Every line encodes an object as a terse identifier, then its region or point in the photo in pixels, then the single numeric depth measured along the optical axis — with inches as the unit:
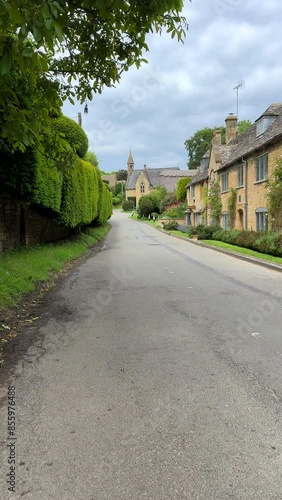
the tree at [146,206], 2765.7
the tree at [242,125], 2646.2
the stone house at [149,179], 3560.5
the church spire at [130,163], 4894.4
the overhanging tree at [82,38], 120.0
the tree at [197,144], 3314.5
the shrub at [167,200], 2551.7
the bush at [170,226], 1803.6
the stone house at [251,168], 845.2
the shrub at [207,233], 1190.3
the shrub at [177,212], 2071.7
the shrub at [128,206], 4158.5
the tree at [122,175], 5743.1
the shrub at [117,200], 4643.2
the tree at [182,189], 2148.1
